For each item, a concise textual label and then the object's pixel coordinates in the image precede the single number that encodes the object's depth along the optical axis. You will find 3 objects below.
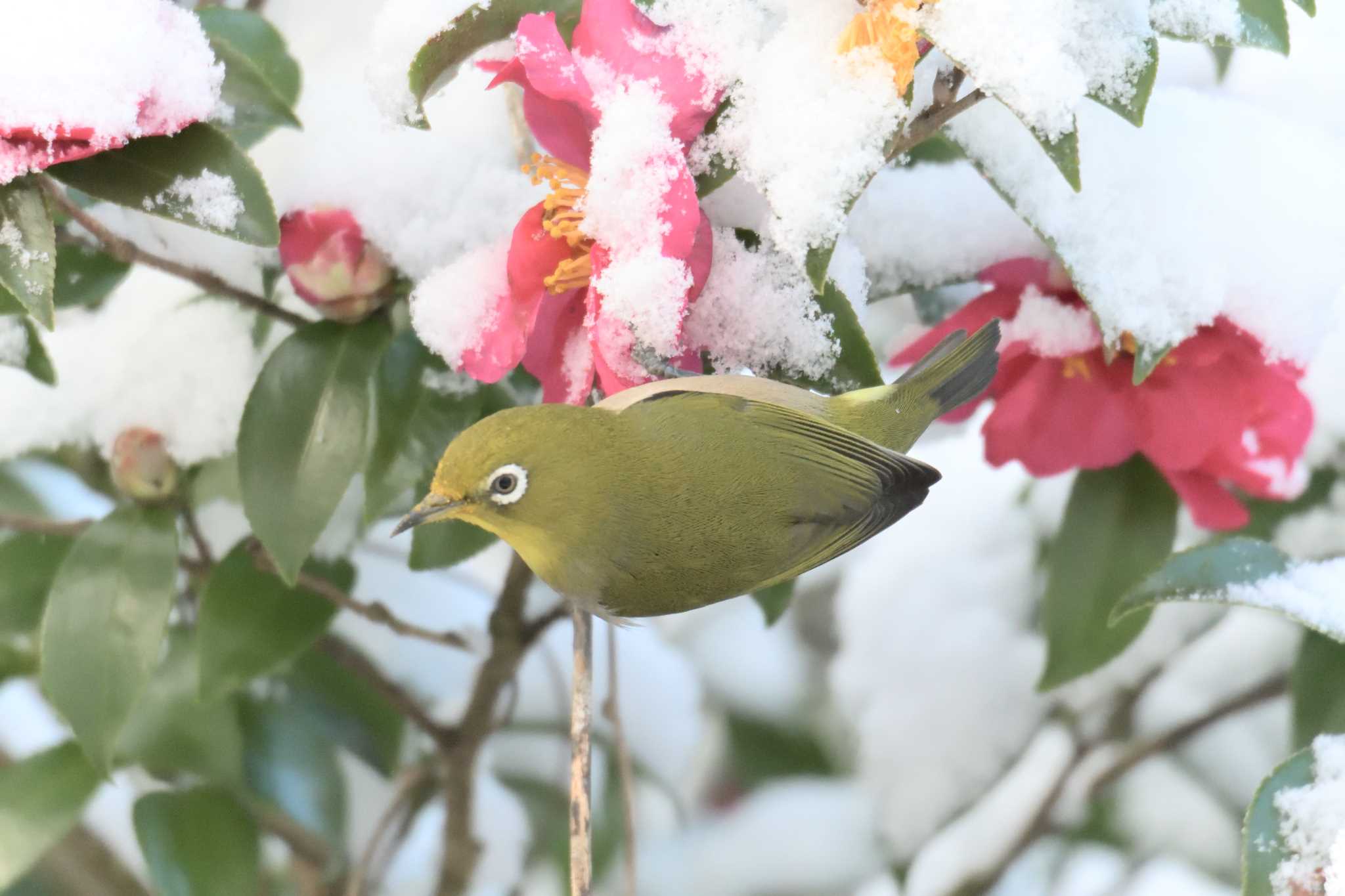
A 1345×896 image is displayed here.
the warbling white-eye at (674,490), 2.74
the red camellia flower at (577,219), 2.73
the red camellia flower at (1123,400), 2.77
